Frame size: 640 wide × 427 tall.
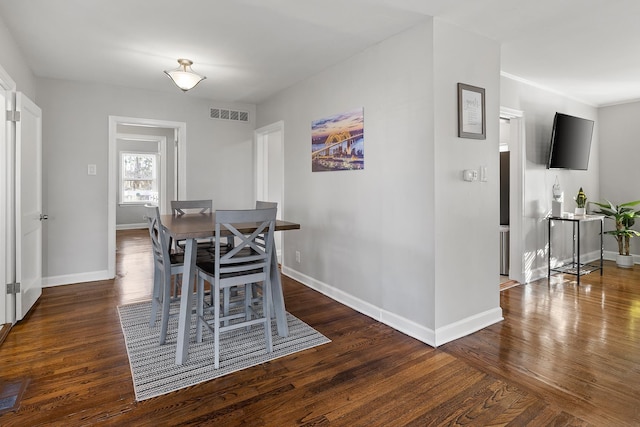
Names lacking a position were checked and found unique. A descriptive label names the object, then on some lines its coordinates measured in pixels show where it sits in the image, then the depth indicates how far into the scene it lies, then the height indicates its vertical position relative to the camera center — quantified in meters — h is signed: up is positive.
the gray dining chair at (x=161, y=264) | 2.56 -0.44
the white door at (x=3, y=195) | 2.84 +0.09
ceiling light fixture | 3.24 +1.16
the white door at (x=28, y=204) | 2.95 +0.02
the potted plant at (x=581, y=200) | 4.81 +0.06
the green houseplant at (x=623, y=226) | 4.87 -0.29
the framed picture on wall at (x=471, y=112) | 2.71 +0.72
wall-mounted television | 4.38 +0.79
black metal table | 4.35 -0.79
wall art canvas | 3.31 +0.63
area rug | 2.14 -1.01
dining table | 2.30 -0.48
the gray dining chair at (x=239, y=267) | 2.29 -0.42
